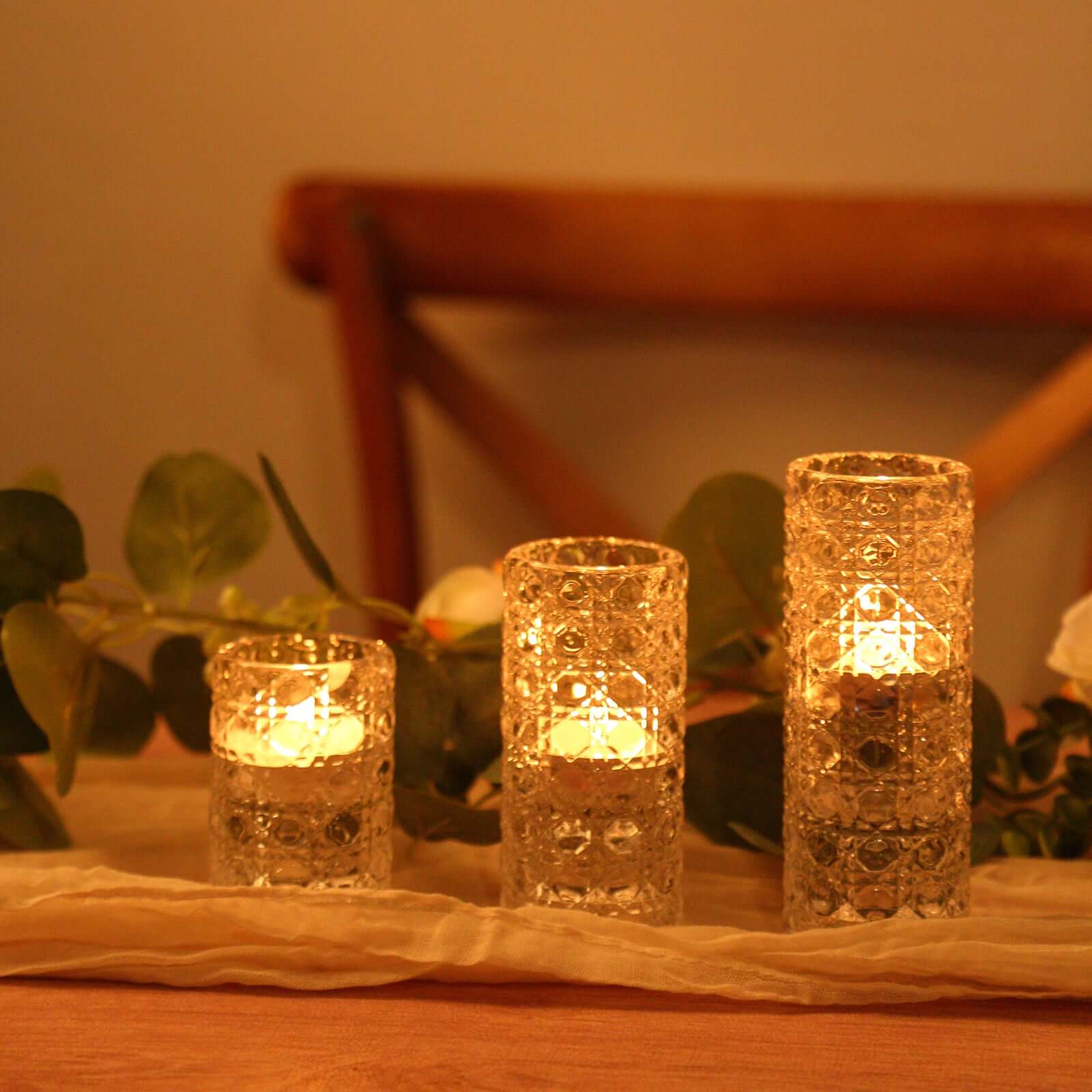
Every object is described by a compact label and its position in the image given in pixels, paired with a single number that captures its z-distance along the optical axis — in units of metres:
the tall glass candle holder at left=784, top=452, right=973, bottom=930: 1.15
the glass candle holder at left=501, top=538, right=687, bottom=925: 1.16
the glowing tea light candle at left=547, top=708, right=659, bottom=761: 1.16
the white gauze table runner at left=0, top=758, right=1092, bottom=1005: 1.14
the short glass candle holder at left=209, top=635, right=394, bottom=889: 1.18
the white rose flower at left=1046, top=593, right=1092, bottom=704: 1.22
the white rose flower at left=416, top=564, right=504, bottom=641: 1.30
